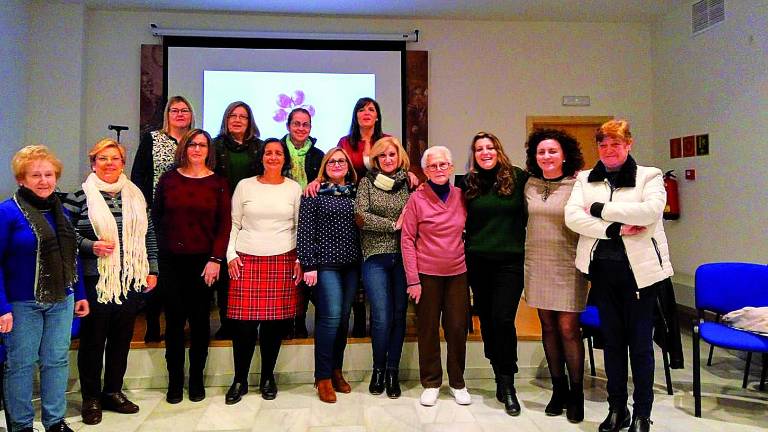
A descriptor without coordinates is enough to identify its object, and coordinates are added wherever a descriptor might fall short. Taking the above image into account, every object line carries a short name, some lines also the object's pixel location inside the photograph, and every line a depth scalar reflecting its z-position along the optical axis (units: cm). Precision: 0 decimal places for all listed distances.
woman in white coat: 204
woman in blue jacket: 192
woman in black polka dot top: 252
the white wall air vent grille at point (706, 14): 436
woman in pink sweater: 247
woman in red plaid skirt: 253
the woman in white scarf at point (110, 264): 227
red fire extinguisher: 491
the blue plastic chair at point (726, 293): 255
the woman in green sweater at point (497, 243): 241
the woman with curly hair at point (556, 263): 226
